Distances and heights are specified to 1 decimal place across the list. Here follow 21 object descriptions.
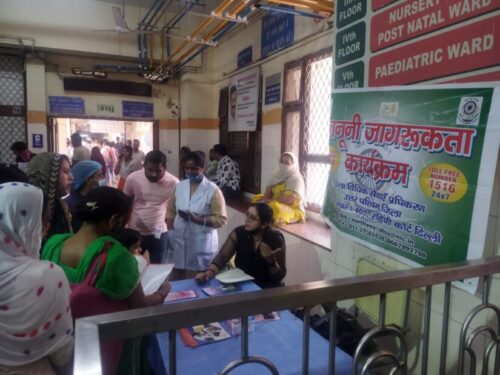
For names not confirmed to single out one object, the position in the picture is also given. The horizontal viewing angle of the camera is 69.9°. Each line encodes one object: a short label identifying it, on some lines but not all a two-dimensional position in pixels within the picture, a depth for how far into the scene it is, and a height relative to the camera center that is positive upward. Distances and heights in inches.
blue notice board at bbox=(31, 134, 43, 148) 227.6 +0.6
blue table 52.9 -32.6
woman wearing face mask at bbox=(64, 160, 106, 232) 87.9 -9.4
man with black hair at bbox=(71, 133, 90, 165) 168.1 -5.6
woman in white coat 106.7 -21.6
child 70.0 -19.6
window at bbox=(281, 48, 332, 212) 141.5 +13.0
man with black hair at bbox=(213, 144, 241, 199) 196.7 -17.3
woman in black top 94.8 -27.8
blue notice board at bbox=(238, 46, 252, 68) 195.5 +49.5
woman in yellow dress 140.9 -18.6
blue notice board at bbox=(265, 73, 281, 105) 167.6 +27.7
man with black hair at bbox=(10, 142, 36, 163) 186.7 -6.1
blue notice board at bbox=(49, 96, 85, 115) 233.8 +24.1
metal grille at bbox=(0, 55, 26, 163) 223.1 +26.8
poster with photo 186.5 +25.0
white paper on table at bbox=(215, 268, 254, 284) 81.0 -30.4
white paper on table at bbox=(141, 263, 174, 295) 67.9 -26.7
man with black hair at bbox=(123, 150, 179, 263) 114.7 -17.9
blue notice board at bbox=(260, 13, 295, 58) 156.3 +52.9
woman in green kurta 50.6 -16.7
